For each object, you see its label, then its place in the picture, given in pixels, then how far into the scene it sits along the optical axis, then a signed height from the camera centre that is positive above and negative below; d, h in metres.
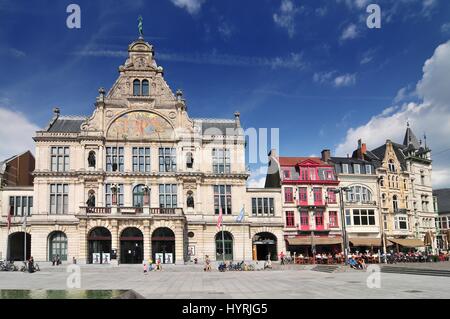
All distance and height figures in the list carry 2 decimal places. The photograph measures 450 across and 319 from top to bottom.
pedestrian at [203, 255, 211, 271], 44.35 -3.58
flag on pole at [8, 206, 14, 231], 54.03 +3.08
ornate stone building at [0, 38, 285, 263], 51.84 +5.62
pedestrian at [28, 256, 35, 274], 41.56 -2.82
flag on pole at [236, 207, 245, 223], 50.81 +1.38
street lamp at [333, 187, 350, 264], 42.01 +0.52
